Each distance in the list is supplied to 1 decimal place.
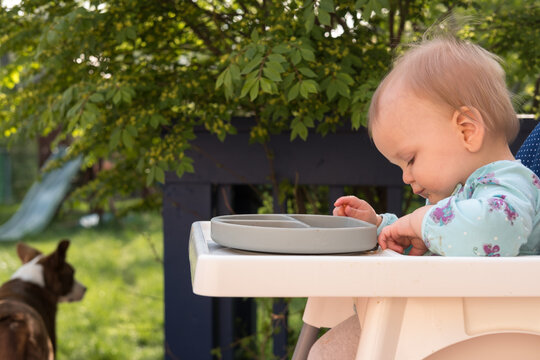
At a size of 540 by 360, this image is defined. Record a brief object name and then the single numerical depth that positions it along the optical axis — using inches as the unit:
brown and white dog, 92.1
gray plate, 34.9
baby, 41.7
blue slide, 304.5
